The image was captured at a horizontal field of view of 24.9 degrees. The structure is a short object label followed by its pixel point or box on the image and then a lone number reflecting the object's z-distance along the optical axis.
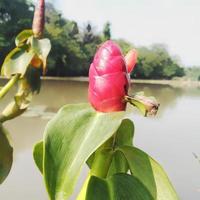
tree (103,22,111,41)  27.16
